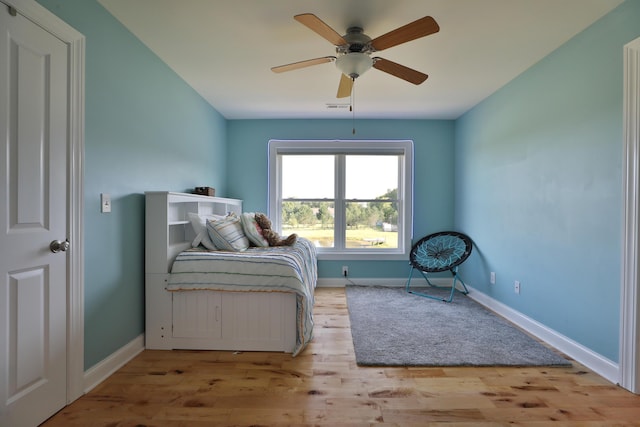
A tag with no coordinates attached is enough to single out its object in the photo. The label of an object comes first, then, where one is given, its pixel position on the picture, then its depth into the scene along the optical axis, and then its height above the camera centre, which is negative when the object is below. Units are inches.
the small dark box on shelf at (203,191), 128.0 +7.7
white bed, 91.0 -26.8
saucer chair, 146.7 -21.4
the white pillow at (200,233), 107.3 -8.4
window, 176.2 +5.6
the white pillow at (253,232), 121.9 -8.9
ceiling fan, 69.9 +42.4
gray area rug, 87.0 -41.8
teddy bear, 125.3 -10.9
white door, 54.2 -2.3
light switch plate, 76.8 +1.4
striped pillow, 106.1 -9.2
